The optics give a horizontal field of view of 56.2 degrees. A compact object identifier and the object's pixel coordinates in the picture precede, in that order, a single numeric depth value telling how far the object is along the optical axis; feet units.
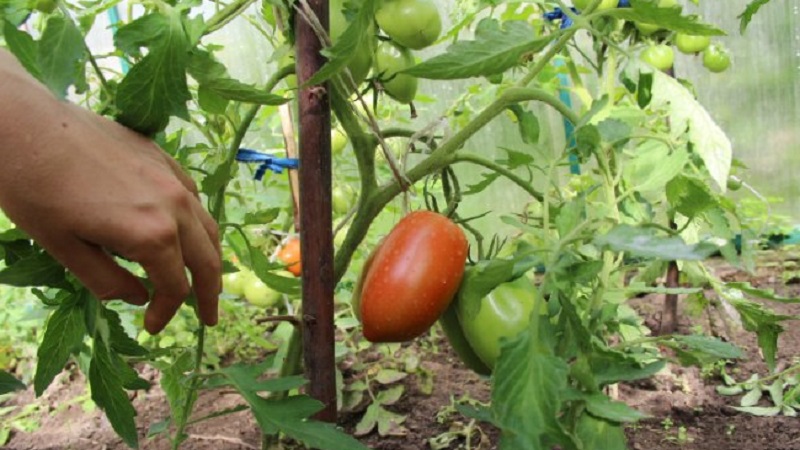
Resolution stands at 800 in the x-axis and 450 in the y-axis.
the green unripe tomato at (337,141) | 5.30
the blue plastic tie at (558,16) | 4.28
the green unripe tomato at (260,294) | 5.20
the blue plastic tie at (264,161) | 3.47
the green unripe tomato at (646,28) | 4.42
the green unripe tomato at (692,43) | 5.39
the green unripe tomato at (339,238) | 5.00
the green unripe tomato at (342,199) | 5.34
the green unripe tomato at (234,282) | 5.42
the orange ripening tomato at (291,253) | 4.80
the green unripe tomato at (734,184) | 4.55
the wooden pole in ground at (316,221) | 2.54
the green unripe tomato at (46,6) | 2.16
